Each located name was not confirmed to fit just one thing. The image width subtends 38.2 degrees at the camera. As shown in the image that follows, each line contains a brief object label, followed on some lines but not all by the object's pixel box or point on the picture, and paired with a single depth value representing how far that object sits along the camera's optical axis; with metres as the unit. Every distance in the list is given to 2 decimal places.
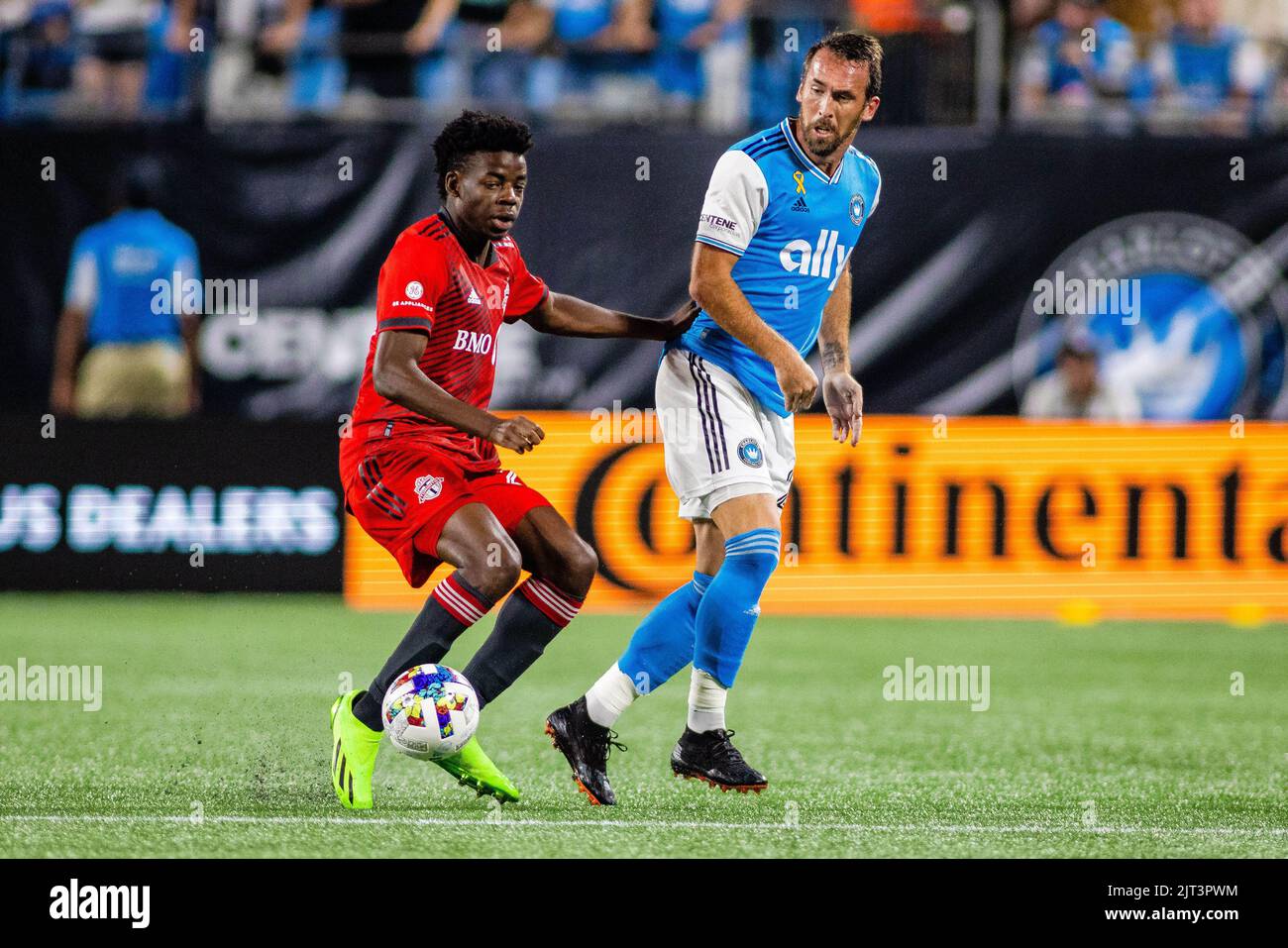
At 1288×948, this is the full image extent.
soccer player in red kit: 5.36
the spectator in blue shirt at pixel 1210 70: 12.68
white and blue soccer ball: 5.21
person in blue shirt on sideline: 11.88
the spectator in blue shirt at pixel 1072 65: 12.79
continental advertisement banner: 11.28
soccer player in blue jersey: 5.64
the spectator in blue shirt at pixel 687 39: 12.51
